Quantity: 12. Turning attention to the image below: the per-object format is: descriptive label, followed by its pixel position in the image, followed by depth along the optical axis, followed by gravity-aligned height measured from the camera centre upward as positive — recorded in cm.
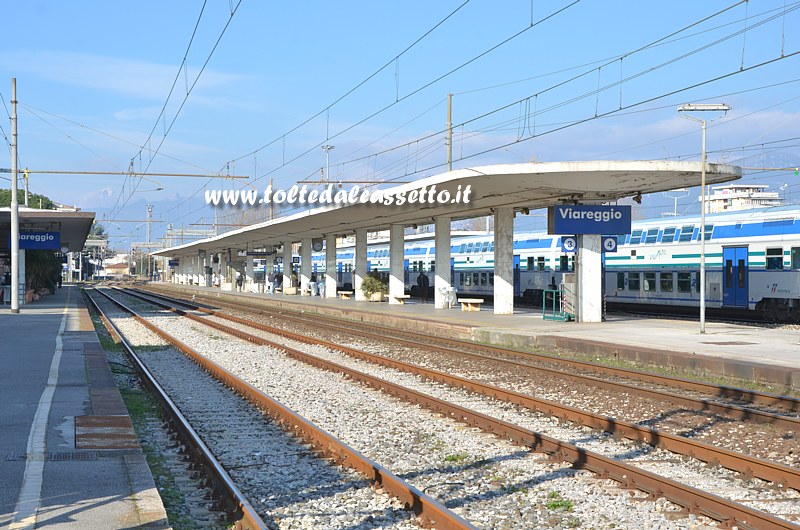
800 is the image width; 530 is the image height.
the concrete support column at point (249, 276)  7738 +36
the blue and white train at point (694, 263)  2661 +72
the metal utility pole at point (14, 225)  3497 +217
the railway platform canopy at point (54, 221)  3809 +273
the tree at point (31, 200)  11228 +1093
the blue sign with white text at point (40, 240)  4078 +182
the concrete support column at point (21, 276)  4303 +12
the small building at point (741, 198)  11031 +1127
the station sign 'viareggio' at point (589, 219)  2559 +190
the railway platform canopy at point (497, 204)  2242 +280
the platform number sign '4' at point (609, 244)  2694 +120
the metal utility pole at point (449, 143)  3374 +545
